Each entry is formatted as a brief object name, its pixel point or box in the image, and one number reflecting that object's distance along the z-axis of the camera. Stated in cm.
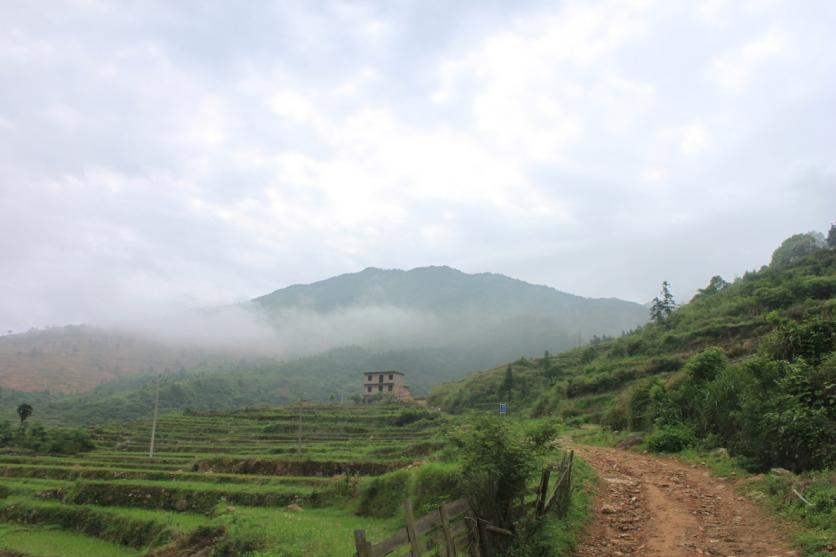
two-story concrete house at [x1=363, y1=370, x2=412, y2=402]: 10069
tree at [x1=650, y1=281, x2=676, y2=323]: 7712
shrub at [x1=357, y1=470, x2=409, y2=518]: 1806
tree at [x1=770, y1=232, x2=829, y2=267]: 7259
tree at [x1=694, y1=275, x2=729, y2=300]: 7619
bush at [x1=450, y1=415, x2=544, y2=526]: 895
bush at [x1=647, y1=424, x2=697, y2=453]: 1898
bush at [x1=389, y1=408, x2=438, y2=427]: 6358
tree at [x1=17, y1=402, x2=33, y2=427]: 6278
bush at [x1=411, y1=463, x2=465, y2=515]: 1527
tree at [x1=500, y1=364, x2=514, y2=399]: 6575
